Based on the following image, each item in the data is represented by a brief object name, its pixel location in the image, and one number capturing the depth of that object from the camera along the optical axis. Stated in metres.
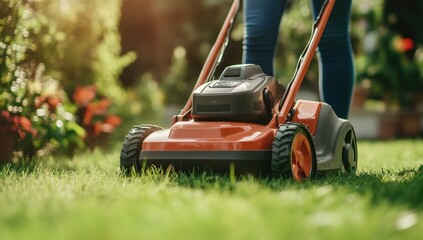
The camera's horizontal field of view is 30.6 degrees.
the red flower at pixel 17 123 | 4.32
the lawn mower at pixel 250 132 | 3.03
